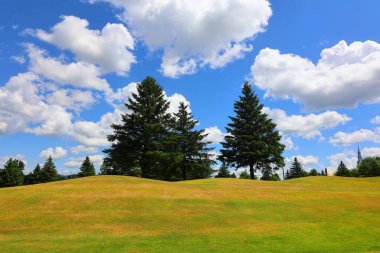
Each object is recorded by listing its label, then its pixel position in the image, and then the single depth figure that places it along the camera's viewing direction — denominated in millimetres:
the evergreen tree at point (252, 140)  54000
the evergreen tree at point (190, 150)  60172
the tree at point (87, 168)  105312
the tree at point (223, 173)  89125
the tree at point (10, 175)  90188
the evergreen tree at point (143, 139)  53406
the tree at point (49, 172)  97438
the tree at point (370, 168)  108812
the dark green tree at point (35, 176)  98438
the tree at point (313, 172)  120625
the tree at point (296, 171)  111038
